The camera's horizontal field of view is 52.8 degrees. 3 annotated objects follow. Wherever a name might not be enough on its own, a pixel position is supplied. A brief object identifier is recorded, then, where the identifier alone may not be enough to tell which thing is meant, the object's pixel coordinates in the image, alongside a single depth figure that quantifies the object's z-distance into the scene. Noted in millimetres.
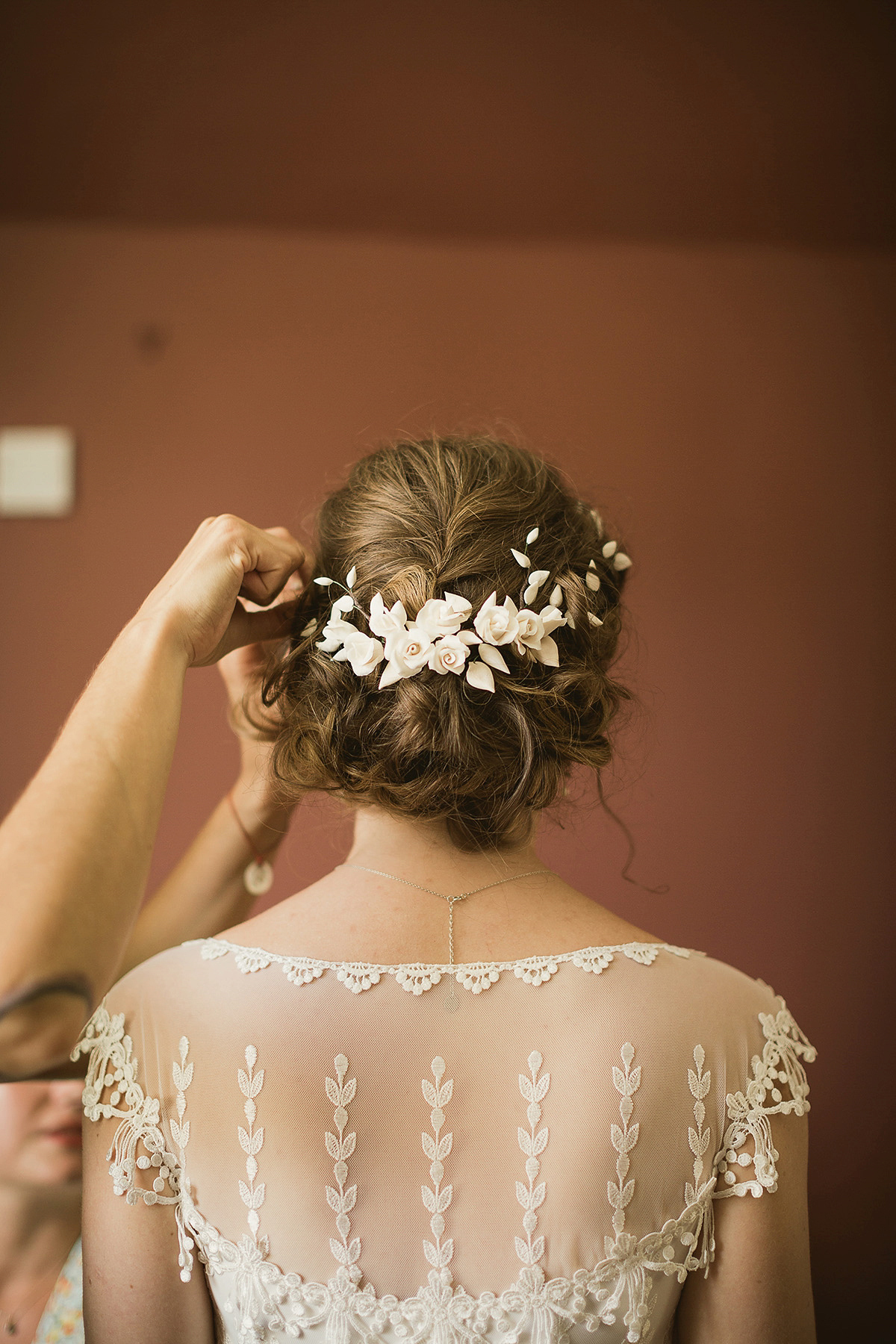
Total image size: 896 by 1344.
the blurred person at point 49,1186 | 1250
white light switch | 2014
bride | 850
